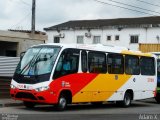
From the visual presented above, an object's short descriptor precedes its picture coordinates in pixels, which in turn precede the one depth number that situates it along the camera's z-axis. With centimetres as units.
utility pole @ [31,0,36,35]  3307
